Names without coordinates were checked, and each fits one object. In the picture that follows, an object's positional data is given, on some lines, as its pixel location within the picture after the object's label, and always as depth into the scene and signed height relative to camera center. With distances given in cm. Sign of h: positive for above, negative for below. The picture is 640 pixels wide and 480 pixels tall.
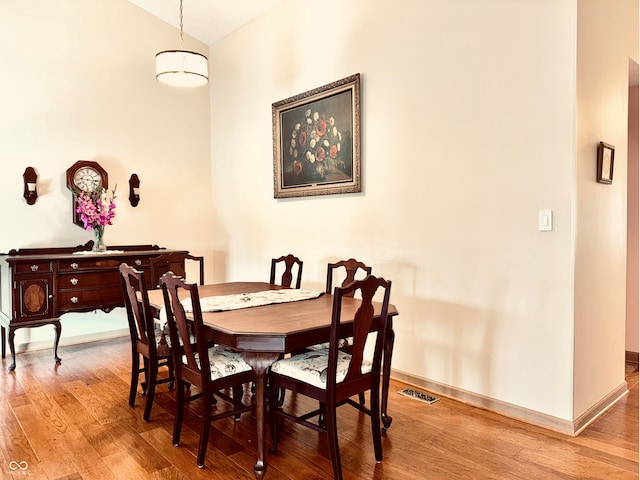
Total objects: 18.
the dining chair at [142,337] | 266 -67
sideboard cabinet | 371 -48
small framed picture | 273 +36
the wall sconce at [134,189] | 483 +39
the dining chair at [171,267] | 427 -39
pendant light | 325 +113
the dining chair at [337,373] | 206 -71
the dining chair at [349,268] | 306 -29
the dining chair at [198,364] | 221 -70
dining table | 205 -48
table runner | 257 -44
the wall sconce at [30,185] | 418 +38
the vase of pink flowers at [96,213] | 425 +13
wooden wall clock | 439 +47
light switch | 262 +2
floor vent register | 307 -116
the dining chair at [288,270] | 357 -34
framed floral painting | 371 +73
